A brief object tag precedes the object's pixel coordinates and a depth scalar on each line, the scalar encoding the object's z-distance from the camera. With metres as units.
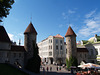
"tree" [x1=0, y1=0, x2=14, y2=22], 16.02
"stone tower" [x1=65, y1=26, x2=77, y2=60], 36.75
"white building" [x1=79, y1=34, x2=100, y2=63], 37.00
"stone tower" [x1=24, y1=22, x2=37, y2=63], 33.09
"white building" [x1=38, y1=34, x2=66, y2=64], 52.41
